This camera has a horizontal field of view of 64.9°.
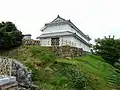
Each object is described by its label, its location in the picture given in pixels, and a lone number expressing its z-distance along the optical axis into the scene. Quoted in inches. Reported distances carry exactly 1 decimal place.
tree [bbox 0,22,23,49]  391.9
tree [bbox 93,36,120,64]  494.5
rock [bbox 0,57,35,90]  289.5
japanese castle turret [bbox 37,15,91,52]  479.9
